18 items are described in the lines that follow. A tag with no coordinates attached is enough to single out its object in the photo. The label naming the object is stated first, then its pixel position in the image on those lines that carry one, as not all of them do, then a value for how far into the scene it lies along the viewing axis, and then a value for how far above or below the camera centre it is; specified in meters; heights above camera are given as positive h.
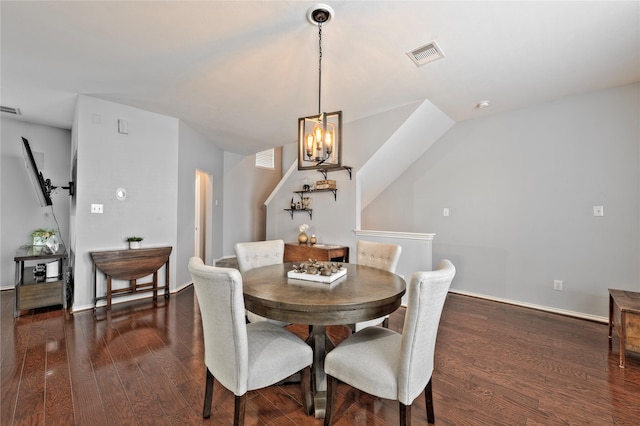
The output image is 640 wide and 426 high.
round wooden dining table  1.39 -0.45
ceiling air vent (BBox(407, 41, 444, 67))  2.27 +1.37
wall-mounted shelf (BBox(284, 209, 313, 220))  4.66 +0.05
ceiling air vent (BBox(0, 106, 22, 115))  3.62 +1.38
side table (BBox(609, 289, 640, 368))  2.07 -0.84
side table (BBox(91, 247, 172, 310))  3.20 -0.63
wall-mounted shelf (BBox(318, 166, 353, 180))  4.00 +0.67
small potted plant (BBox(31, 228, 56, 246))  3.78 -0.33
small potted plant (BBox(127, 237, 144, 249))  3.47 -0.35
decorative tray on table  1.80 -0.40
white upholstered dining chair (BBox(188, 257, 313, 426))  1.28 -0.70
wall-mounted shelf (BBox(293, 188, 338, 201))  4.27 +0.38
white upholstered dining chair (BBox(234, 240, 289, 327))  2.44 -0.37
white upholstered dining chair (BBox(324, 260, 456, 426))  1.24 -0.72
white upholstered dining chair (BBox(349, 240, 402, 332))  2.36 -0.39
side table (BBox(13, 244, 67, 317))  3.00 -0.79
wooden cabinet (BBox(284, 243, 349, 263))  3.86 -0.56
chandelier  1.99 +0.56
